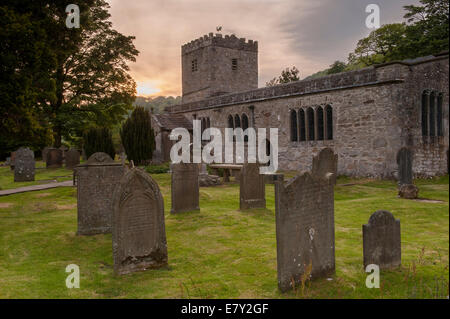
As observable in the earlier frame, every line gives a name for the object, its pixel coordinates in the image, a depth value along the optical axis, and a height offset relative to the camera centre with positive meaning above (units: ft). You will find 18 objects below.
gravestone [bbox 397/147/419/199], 36.06 -0.87
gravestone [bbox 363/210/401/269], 16.02 -3.81
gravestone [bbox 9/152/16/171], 73.28 +1.32
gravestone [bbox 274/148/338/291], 14.49 -3.01
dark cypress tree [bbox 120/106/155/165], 73.97 +5.15
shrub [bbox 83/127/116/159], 70.03 +4.51
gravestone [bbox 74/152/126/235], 25.27 -2.09
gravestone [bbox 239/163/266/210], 32.32 -2.57
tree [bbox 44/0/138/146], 86.17 +21.26
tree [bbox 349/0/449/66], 74.49 +30.07
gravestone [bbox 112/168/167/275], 17.24 -3.21
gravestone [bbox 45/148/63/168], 75.57 +1.33
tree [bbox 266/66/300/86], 133.90 +33.41
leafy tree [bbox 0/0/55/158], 29.96 +9.14
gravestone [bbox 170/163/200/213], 31.17 -2.36
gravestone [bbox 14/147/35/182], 55.31 -0.24
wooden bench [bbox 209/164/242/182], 51.44 -1.07
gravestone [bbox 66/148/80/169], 72.69 +1.21
